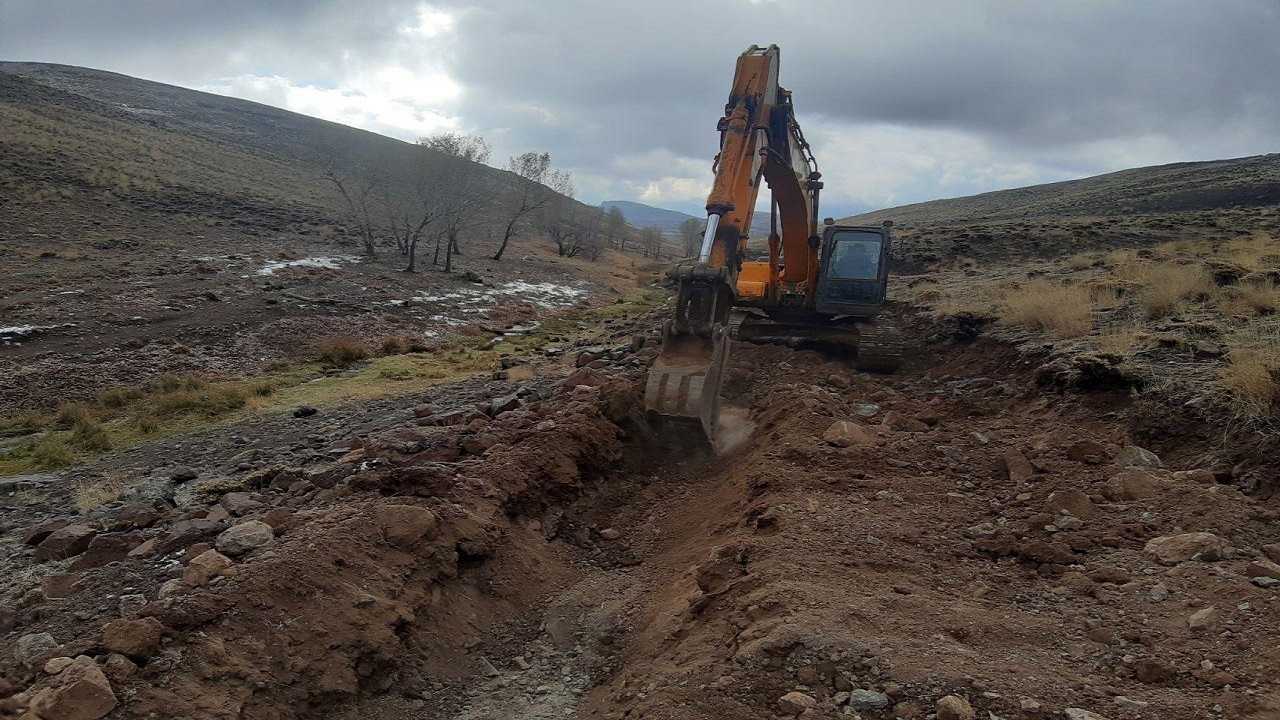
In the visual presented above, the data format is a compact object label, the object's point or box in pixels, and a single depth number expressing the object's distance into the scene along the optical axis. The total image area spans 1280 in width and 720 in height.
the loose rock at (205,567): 4.05
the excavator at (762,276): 7.01
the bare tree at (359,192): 29.05
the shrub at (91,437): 9.93
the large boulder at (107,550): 4.79
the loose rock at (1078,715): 2.78
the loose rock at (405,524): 4.74
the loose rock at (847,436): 6.44
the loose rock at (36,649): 3.46
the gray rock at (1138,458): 5.42
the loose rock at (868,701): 3.08
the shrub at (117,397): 11.86
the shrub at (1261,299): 9.02
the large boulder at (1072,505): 4.71
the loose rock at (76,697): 3.12
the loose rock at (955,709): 2.89
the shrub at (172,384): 12.59
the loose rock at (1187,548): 3.88
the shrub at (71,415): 10.98
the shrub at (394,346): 16.77
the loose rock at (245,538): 4.50
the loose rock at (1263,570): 3.53
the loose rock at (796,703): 3.13
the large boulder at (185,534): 4.73
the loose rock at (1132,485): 4.79
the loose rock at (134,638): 3.46
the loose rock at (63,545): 5.30
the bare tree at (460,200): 28.88
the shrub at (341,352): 15.48
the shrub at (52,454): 9.30
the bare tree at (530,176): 42.34
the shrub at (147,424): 10.68
